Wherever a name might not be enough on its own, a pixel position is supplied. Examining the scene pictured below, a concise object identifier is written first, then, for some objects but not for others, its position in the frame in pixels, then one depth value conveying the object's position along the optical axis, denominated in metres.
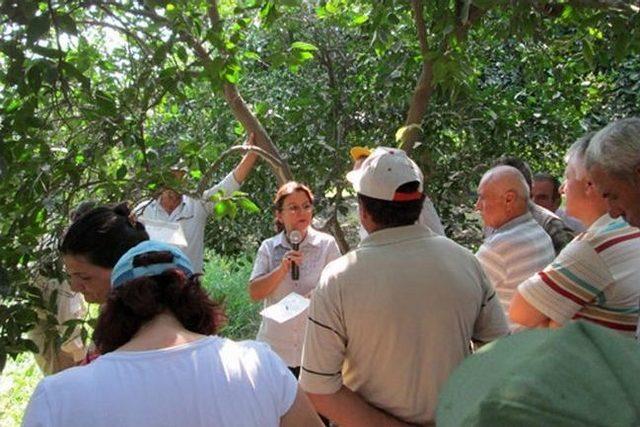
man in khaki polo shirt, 2.21
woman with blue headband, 1.40
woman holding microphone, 3.80
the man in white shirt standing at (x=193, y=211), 4.27
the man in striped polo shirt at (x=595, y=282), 2.19
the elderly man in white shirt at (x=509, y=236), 2.91
